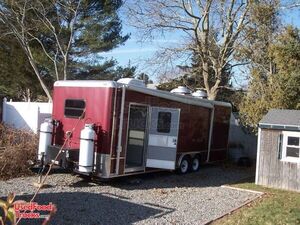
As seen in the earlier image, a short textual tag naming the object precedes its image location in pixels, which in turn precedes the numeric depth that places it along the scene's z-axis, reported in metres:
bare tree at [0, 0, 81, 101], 23.03
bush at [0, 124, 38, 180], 12.39
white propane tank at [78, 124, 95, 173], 11.42
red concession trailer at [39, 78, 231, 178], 11.80
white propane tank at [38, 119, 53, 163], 12.52
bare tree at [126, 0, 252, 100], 23.36
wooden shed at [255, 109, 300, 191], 13.39
